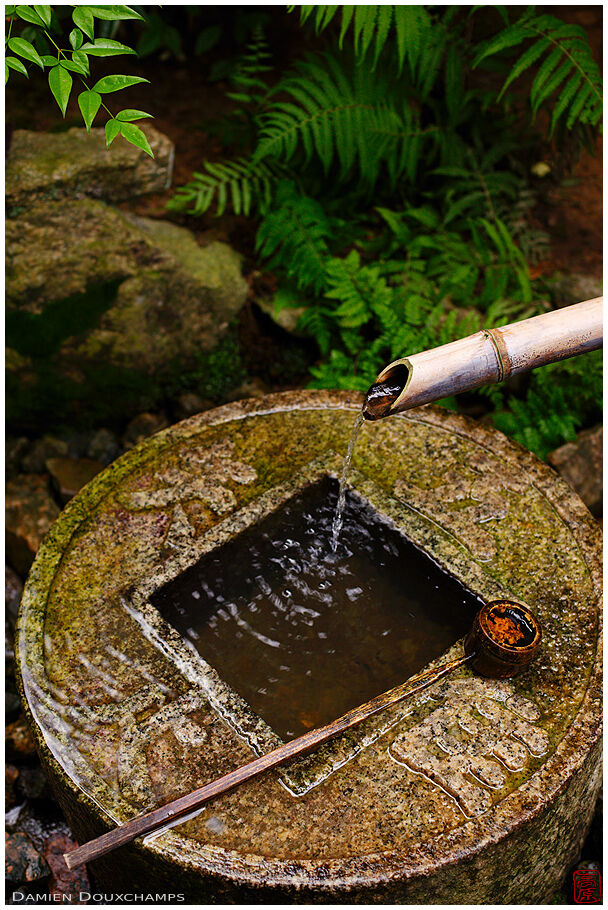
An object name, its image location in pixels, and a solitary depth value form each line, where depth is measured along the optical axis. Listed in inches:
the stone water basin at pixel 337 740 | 81.6
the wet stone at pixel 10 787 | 124.7
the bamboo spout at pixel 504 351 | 85.8
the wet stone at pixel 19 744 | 127.5
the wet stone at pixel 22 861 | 115.6
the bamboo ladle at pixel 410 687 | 80.7
